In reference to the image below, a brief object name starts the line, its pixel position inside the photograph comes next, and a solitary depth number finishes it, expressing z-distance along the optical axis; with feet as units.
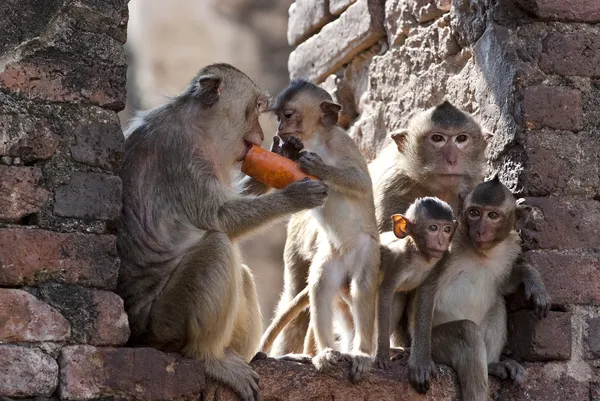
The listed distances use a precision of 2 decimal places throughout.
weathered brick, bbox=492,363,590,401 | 36.60
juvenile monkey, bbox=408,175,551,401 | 35.53
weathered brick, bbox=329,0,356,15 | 49.88
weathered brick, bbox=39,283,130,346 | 29.09
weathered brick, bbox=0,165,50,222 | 28.58
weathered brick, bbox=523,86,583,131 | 37.99
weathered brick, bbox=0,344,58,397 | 27.96
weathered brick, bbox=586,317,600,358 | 37.58
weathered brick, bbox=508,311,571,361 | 36.86
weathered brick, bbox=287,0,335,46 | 51.85
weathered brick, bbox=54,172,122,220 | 29.43
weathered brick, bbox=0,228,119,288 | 28.50
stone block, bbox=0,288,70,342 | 28.22
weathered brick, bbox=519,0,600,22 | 38.22
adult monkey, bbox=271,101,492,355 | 39.27
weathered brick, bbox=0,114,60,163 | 28.81
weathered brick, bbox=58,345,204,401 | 28.86
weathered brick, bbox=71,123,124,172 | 29.81
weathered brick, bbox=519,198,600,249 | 37.60
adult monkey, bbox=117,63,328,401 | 31.58
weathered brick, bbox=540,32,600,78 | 38.42
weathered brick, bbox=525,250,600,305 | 37.35
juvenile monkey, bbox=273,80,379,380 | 35.83
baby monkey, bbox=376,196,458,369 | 35.29
